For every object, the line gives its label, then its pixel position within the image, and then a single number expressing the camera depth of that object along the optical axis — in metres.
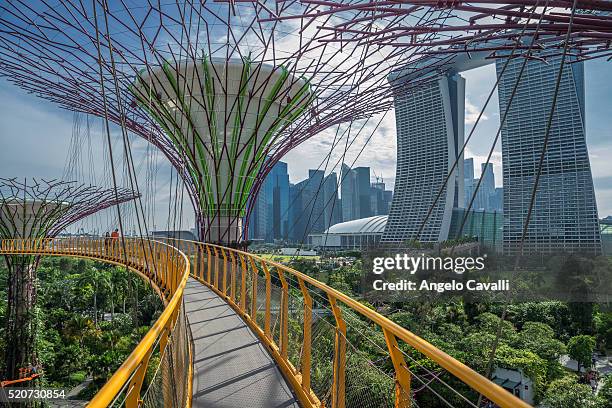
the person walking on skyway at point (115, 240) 17.10
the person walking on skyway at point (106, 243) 18.13
